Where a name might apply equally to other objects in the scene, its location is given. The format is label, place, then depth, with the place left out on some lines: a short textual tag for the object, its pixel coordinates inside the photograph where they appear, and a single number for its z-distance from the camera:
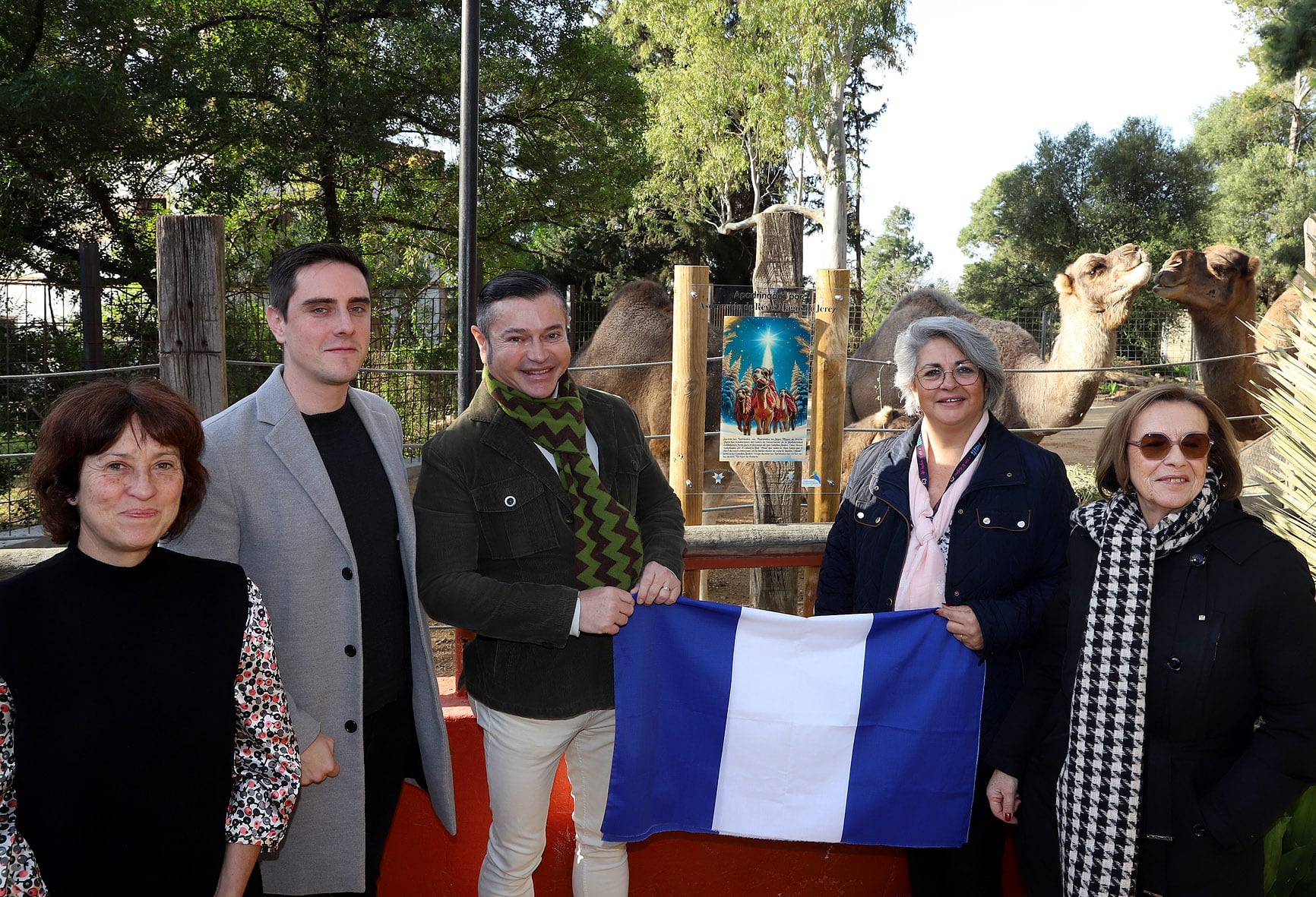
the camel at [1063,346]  8.73
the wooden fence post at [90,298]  6.83
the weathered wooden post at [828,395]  4.84
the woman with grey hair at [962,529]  2.71
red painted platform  3.31
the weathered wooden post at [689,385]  4.84
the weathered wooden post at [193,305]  3.41
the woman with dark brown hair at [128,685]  1.78
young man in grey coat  2.34
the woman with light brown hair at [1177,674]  2.20
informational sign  4.48
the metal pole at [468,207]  4.17
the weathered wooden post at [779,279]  4.69
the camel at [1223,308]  9.26
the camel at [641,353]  8.89
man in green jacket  2.54
